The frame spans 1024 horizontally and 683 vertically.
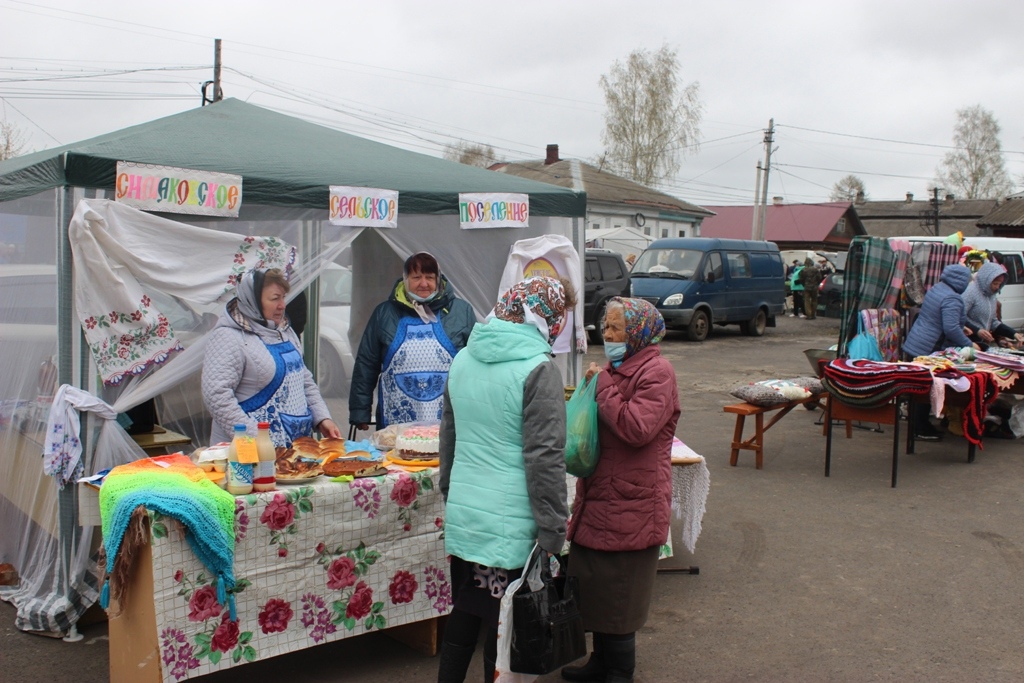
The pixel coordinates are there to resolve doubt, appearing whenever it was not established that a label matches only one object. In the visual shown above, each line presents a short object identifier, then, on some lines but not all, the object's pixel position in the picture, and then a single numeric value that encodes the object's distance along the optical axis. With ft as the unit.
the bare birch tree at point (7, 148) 92.68
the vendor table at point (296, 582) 10.82
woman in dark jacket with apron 16.53
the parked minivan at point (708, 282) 59.47
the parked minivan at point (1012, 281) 51.72
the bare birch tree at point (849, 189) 227.61
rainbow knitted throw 10.66
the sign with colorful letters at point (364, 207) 16.80
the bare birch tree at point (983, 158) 198.29
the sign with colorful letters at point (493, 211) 18.90
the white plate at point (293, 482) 12.00
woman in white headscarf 13.87
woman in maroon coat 11.16
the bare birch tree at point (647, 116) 151.33
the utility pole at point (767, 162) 110.01
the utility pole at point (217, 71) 83.20
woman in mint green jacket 9.66
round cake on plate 13.71
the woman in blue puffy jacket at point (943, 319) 27.71
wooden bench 24.62
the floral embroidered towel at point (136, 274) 13.92
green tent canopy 14.34
